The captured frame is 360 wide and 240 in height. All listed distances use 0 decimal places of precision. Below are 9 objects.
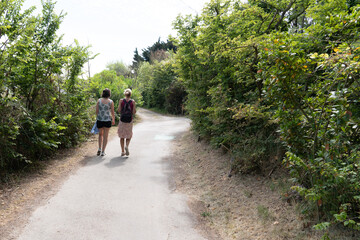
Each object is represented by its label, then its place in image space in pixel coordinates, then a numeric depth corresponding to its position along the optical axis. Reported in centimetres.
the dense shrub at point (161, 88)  2472
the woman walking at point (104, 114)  694
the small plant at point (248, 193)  447
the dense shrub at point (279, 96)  260
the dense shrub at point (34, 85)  462
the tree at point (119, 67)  5481
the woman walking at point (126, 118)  714
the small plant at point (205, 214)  415
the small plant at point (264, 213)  366
